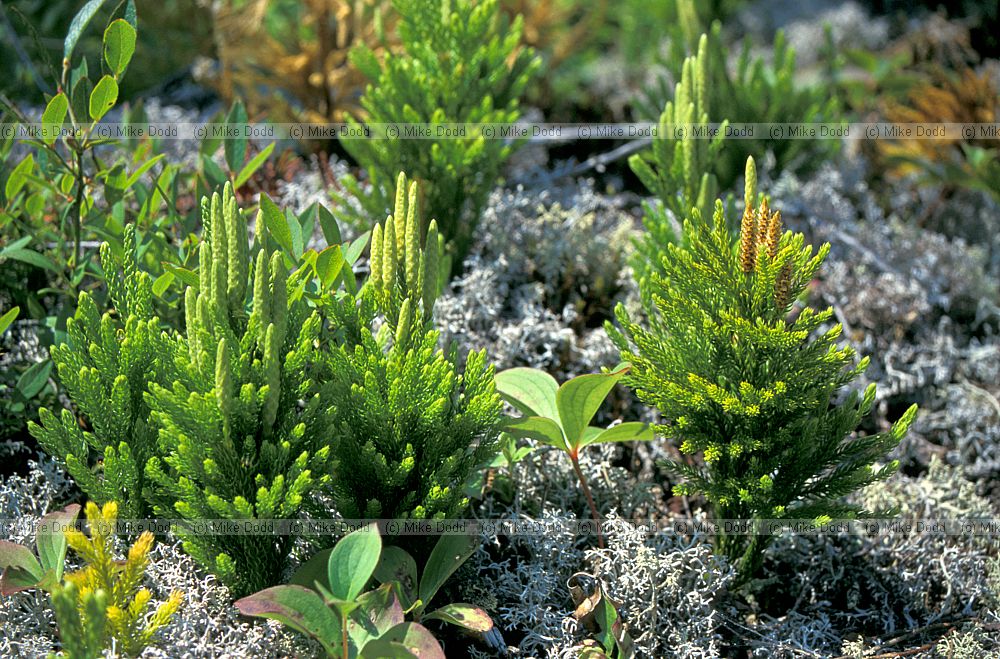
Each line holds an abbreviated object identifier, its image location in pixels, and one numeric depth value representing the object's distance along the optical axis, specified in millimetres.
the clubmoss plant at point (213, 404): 904
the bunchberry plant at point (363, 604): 895
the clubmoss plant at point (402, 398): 927
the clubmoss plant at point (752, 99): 1222
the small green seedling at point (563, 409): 965
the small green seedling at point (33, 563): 923
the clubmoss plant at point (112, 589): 894
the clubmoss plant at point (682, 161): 1040
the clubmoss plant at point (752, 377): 941
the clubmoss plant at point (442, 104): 1110
